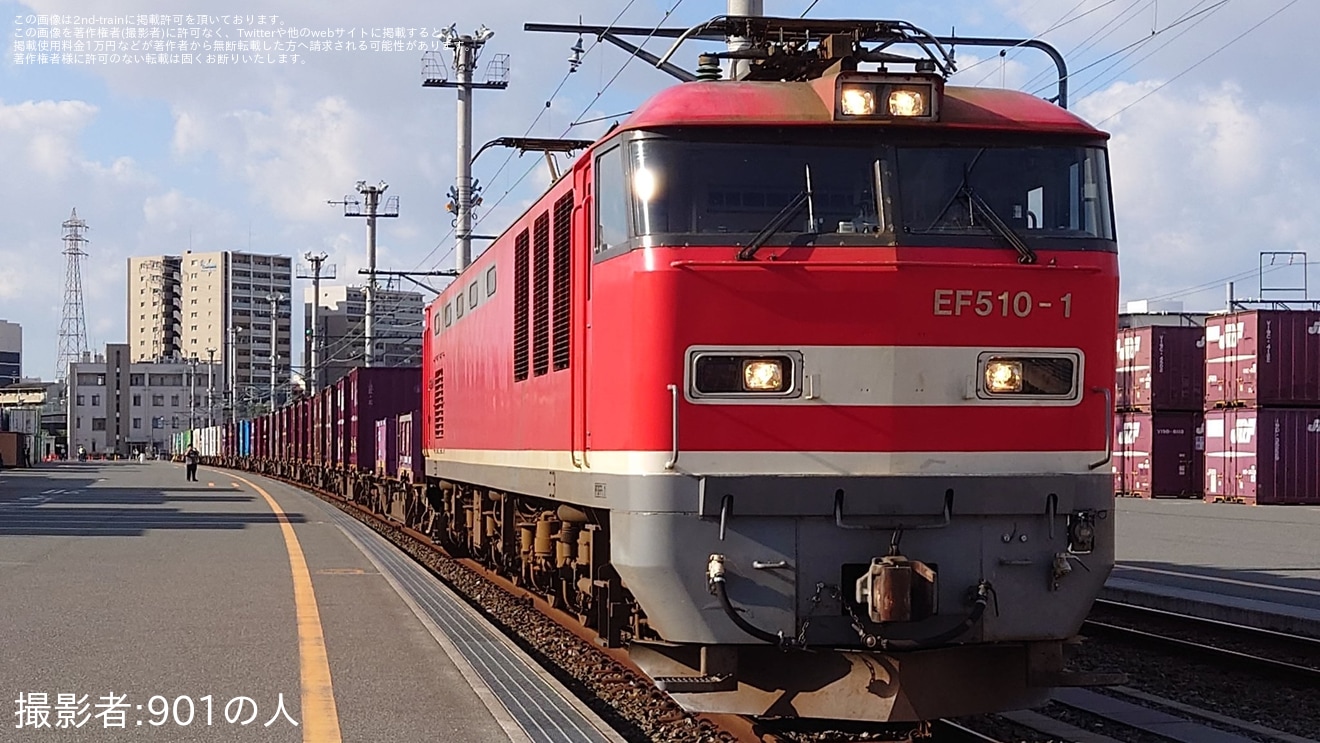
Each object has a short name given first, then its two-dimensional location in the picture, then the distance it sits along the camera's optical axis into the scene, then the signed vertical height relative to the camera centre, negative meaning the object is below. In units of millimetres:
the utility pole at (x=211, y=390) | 101688 +1378
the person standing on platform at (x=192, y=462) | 50531 -1846
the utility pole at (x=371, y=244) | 43562 +5472
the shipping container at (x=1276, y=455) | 33375 -1065
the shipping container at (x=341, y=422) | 34531 -319
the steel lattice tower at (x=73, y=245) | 134750 +15267
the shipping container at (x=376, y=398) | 31188 +242
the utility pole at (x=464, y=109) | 30078 +6810
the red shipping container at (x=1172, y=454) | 37250 -1158
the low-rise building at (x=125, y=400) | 138500 +885
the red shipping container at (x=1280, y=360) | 33344 +1133
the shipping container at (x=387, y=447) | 25969 -692
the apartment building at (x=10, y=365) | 193875 +5987
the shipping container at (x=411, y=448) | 22531 -627
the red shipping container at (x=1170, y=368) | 37031 +1057
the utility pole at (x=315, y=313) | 55250 +3798
